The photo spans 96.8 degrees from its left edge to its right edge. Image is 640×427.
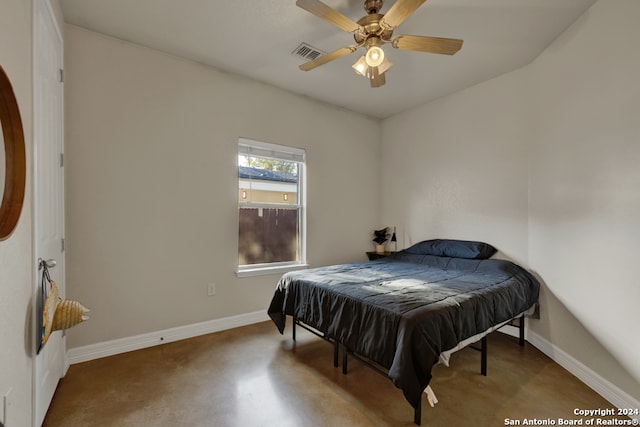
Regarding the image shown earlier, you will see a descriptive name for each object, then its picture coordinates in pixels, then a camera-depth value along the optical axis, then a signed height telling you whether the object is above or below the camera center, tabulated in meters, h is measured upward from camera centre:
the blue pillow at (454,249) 3.10 -0.44
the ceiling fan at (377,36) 1.70 +1.17
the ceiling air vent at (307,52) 2.60 +1.50
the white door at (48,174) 1.51 +0.24
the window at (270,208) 3.31 +0.04
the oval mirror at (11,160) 1.13 +0.23
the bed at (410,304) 1.59 -0.66
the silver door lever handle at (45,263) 1.58 -0.30
